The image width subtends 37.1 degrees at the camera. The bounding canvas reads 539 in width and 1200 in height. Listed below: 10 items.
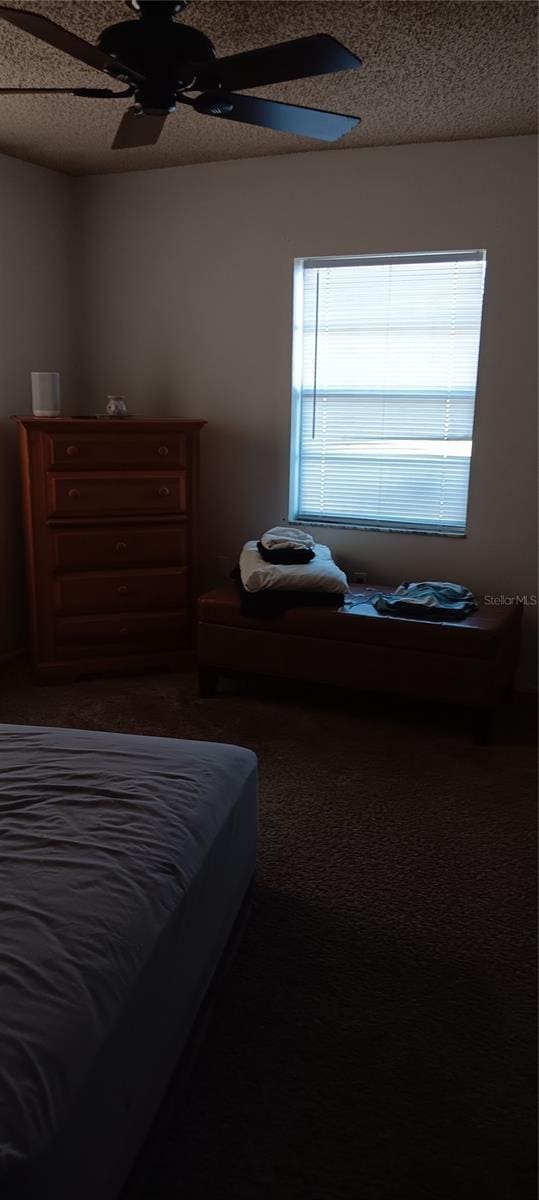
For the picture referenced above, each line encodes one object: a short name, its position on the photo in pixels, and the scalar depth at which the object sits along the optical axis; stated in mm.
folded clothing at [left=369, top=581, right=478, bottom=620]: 3322
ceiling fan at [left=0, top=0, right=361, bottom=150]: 1813
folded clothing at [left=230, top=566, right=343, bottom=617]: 3504
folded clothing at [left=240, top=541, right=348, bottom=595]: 3494
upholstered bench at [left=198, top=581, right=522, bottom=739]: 3215
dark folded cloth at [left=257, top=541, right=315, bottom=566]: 3600
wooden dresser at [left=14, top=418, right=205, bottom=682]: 3744
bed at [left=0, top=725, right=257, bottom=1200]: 1133
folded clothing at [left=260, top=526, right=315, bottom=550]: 3645
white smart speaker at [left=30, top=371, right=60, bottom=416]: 3814
